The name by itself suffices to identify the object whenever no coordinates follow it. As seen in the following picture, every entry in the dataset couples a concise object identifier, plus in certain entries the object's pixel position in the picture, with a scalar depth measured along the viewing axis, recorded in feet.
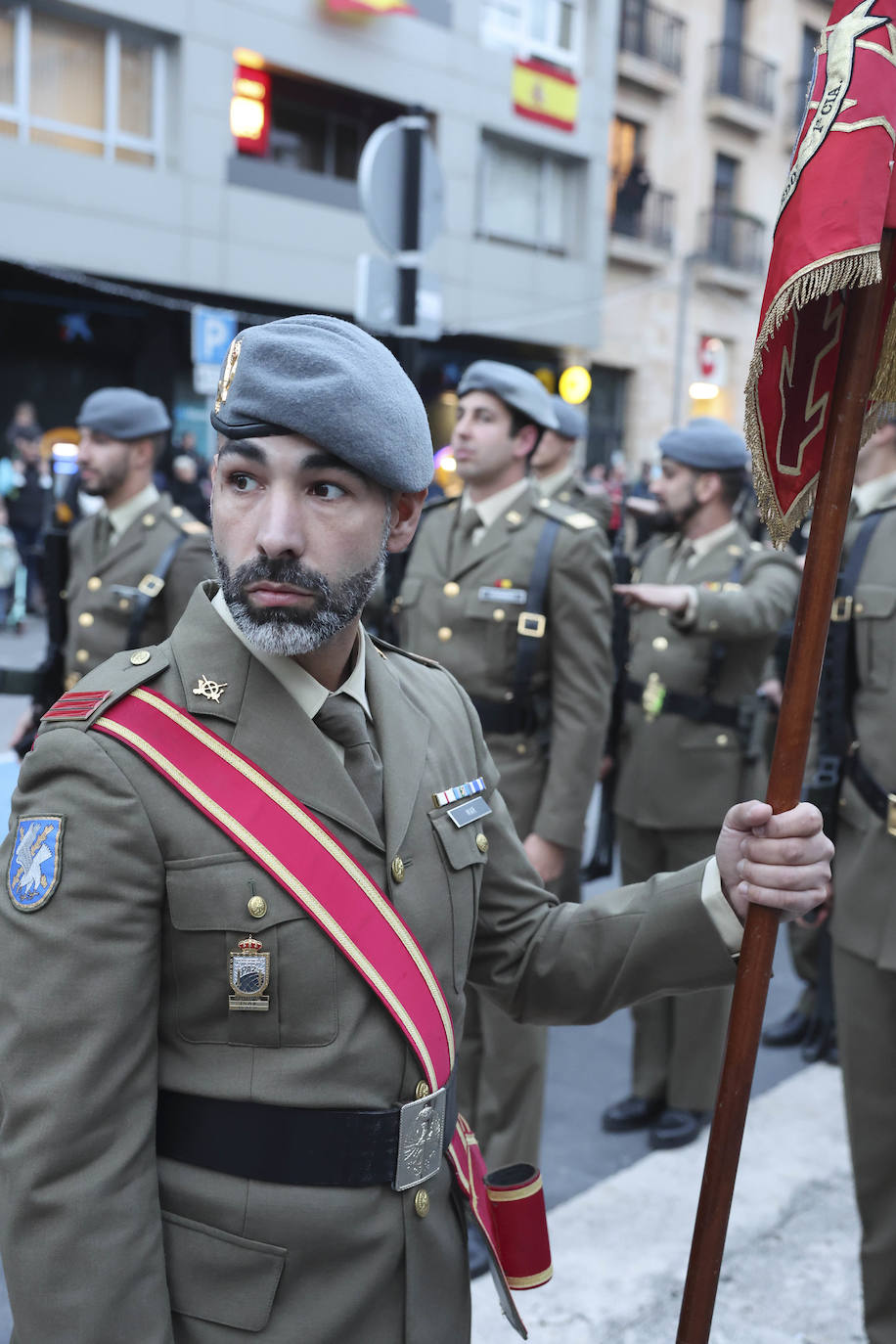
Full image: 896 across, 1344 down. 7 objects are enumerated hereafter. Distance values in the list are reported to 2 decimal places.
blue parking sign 38.99
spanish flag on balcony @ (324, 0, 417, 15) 59.67
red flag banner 5.49
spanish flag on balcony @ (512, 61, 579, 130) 70.74
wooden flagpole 5.66
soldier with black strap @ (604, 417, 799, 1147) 13.87
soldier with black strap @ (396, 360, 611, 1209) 12.14
